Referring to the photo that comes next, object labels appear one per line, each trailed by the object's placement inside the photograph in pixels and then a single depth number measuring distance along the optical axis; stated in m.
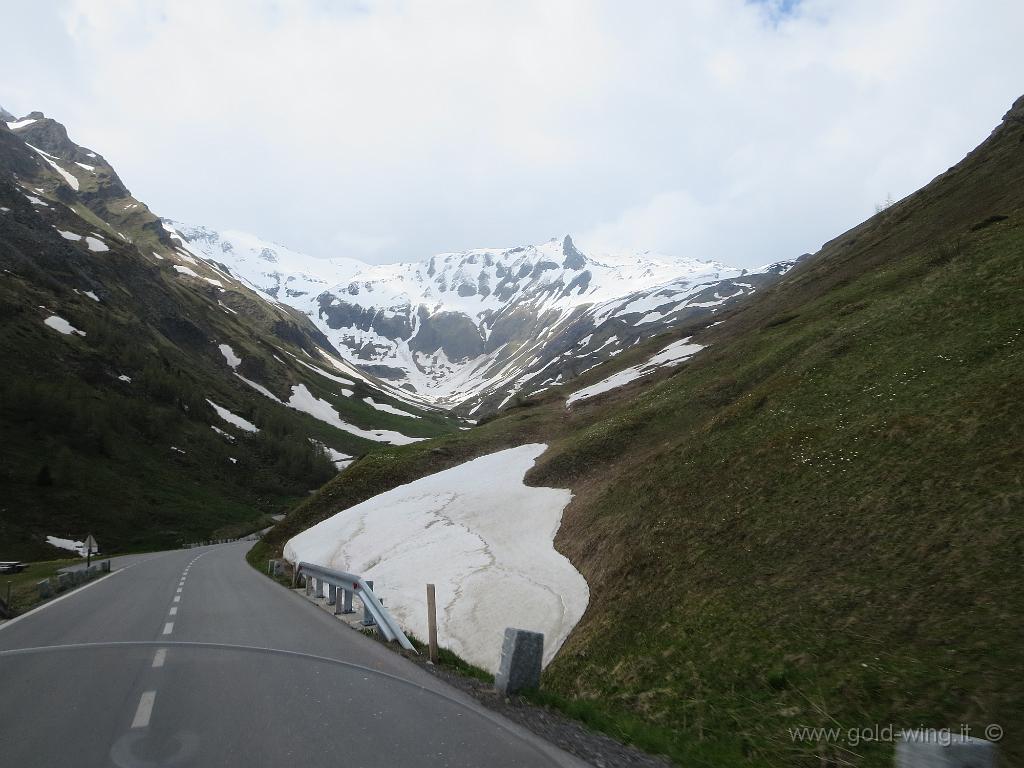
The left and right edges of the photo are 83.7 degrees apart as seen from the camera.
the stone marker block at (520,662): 9.91
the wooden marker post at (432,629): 12.32
